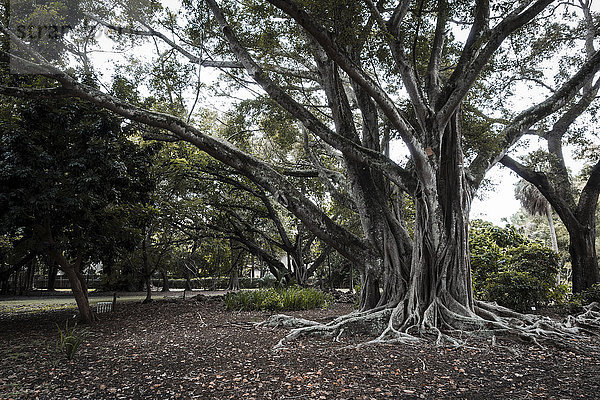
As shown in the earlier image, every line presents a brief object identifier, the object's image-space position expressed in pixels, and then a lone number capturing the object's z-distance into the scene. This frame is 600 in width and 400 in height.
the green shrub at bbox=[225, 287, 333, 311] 9.27
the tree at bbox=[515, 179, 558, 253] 20.00
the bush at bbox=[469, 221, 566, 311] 8.13
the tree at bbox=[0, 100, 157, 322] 5.49
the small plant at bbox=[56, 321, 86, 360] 4.24
